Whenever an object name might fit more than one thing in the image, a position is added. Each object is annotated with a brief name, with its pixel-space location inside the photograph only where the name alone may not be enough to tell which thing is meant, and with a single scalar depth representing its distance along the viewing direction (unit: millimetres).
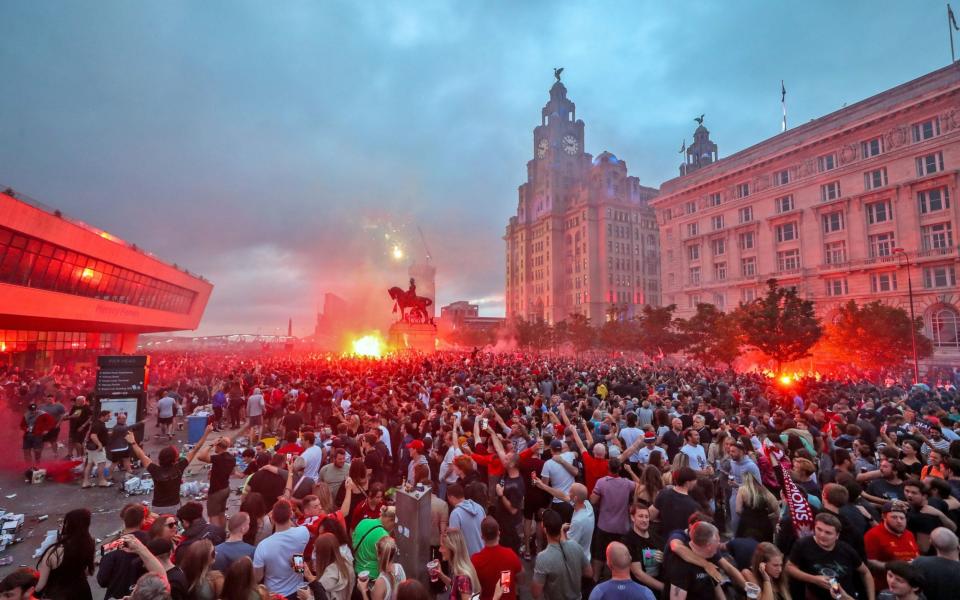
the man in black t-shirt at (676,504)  4949
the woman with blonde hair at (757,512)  5281
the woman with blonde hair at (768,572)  3732
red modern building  23828
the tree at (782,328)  31453
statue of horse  42250
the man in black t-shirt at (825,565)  3980
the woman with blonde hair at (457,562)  3822
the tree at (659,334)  46781
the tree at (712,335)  37562
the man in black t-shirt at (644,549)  4324
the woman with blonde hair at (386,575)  3717
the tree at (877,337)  33344
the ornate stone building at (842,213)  41656
